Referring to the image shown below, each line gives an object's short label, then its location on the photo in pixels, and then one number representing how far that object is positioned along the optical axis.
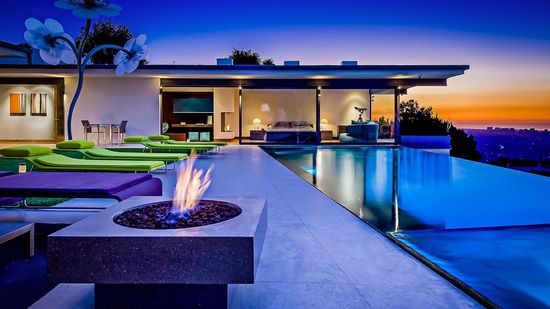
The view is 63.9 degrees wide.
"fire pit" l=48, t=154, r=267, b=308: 1.89
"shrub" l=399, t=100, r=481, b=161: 21.02
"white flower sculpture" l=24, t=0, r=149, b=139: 10.16
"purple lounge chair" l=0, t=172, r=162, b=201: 3.79
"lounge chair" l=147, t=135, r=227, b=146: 12.41
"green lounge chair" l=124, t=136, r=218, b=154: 10.77
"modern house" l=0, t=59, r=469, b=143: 16.06
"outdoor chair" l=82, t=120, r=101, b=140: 15.70
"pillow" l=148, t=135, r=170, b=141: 12.43
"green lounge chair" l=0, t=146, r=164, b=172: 5.59
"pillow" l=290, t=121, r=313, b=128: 20.66
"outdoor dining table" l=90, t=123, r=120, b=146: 16.13
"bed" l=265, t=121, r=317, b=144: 18.39
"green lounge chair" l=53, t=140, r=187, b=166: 7.33
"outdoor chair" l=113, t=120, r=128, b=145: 16.14
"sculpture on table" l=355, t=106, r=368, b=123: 20.35
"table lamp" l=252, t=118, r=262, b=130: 21.08
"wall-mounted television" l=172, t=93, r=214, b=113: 19.81
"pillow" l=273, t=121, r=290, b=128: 20.75
